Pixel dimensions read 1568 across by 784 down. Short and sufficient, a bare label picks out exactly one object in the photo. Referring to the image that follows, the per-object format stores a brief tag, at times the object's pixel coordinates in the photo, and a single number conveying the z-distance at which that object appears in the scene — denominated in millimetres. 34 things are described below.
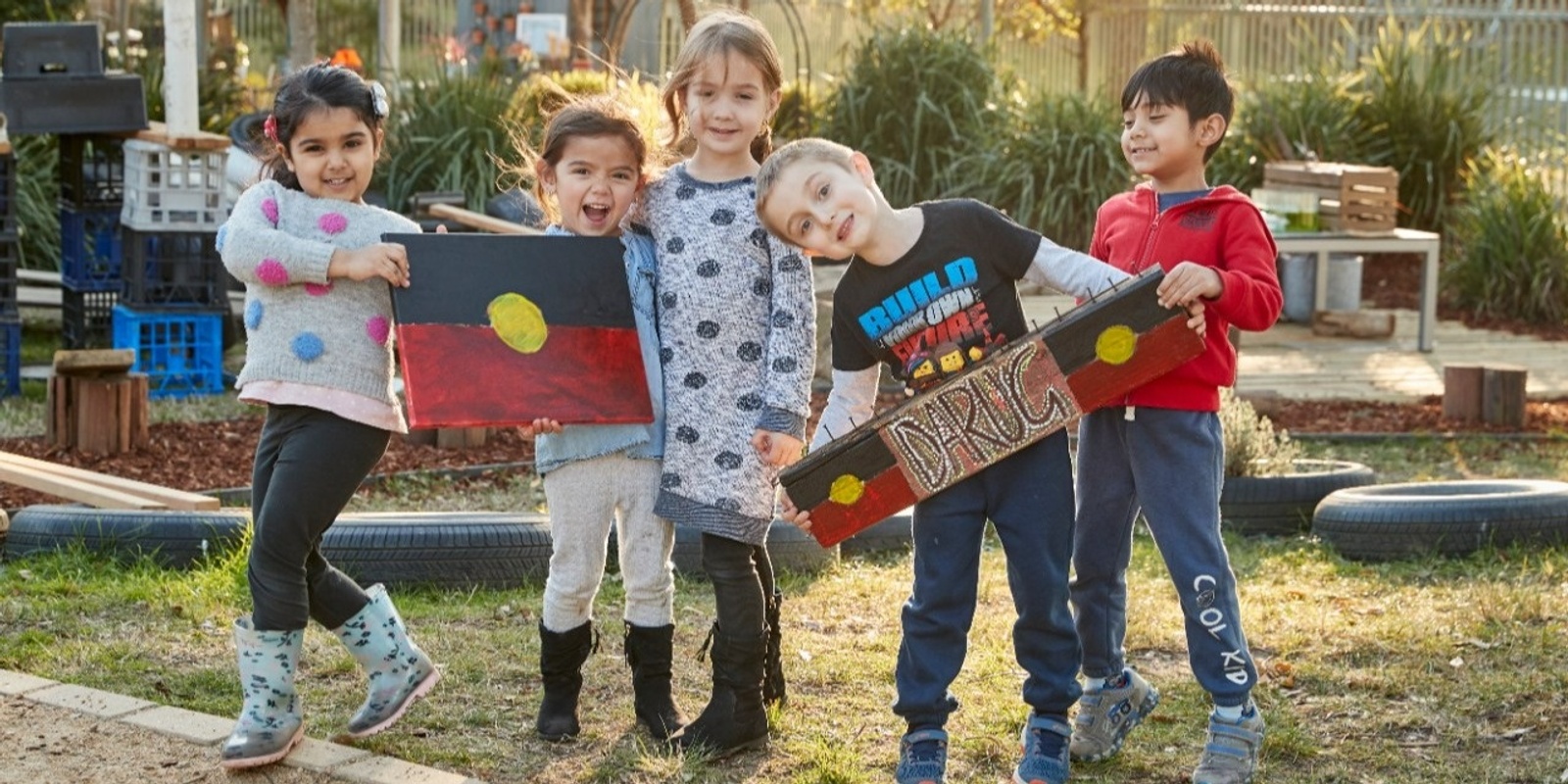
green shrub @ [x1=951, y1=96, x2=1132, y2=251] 13266
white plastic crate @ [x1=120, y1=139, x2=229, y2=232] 9320
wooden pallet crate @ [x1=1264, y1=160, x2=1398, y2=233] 11531
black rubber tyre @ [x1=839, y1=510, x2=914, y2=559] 6480
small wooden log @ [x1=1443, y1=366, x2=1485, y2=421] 9109
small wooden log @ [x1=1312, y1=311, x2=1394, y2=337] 12148
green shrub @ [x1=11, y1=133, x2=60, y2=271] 12172
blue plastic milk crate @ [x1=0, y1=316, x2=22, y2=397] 9031
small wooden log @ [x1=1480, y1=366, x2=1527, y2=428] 9016
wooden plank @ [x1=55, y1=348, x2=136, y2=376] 7484
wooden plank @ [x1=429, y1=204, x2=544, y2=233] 9656
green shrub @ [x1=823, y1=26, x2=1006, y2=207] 14008
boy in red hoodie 3949
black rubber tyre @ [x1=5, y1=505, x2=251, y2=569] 5961
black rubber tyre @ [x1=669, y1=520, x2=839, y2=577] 6047
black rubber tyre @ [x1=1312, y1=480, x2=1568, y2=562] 6285
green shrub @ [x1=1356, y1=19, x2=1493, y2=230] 14383
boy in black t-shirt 3861
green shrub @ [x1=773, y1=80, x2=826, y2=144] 14461
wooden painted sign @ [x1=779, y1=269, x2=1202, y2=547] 3842
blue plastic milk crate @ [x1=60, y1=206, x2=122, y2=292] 9539
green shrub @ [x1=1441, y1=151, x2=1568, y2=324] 12711
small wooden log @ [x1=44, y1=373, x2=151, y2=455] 7555
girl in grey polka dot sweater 4047
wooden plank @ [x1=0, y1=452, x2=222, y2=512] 6211
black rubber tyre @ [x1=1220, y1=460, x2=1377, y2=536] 6941
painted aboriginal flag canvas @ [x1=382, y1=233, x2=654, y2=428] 4078
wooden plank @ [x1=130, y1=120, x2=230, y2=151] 9289
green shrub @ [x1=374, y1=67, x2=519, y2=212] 12828
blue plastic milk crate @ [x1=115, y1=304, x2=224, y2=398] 9250
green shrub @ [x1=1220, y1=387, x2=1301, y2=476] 7062
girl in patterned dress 4125
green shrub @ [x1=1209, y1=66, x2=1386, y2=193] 13898
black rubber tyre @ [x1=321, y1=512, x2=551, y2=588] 5668
